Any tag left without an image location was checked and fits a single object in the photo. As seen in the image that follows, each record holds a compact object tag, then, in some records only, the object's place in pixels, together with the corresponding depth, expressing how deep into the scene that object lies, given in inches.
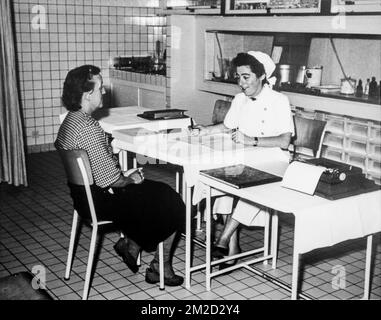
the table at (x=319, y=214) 86.7
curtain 187.2
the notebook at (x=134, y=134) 128.0
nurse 125.6
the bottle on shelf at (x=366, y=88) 154.6
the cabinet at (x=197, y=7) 188.8
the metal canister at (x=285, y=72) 172.9
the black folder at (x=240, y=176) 98.6
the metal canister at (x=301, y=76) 168.7
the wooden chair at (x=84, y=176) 100.7
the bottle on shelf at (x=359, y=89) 152.2
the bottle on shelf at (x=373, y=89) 147.0
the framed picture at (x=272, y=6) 149.6
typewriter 91.4
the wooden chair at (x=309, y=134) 133.1
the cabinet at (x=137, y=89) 216.4
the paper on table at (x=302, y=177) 92.6
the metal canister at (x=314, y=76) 164.1
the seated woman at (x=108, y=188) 106.7
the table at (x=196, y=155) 111.5
